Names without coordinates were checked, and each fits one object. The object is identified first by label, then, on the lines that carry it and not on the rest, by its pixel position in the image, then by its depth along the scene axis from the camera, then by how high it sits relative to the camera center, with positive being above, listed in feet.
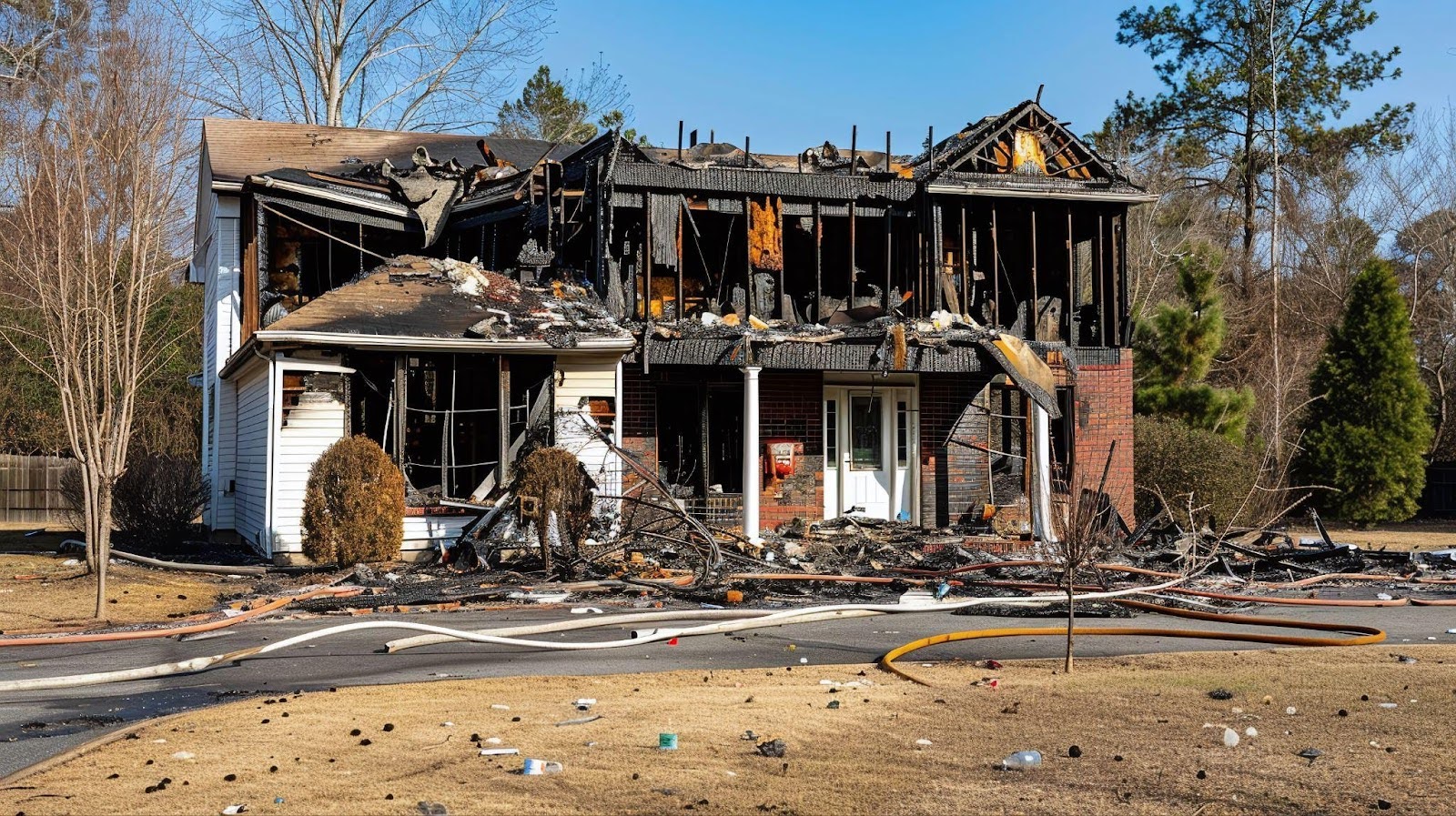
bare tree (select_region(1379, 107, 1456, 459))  109.35 +16.48
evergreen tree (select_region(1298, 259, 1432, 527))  90.27 +2.89
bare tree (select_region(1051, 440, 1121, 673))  28.68 -1.71
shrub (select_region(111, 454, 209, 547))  67.82 -2.17
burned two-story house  59.77 +7.32
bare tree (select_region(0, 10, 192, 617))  39.78 +8.02
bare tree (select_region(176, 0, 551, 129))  118.73 +38.89
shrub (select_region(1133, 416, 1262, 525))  76.02 -0.86
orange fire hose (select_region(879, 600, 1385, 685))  31.53 -4.66
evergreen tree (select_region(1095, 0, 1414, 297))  124.98 +36.13
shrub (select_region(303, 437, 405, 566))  51.57 -1.91
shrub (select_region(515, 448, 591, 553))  49.90 -1.37
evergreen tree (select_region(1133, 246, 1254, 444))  87.25 +6.87
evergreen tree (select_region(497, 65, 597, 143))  142.61 +39.95
